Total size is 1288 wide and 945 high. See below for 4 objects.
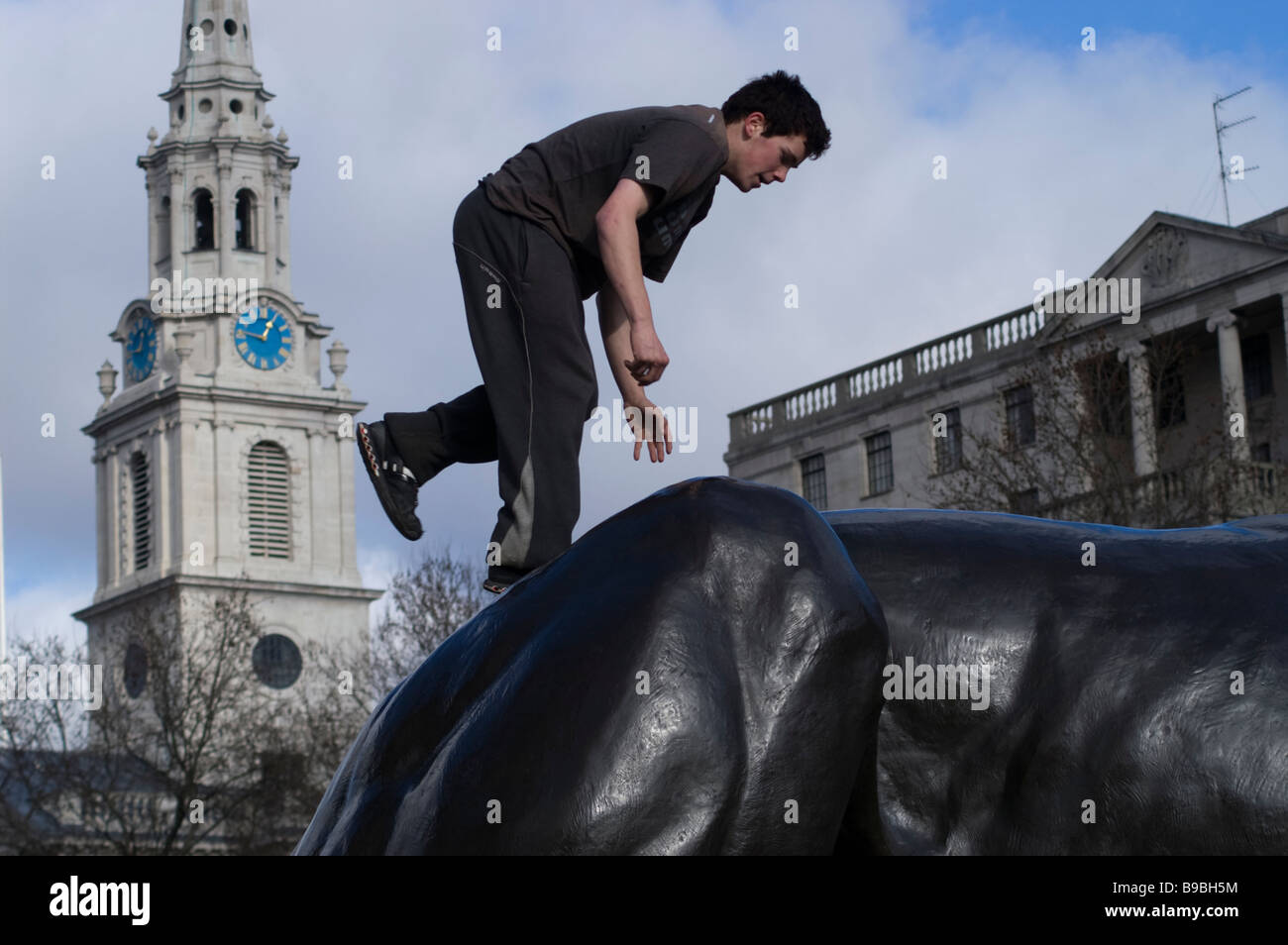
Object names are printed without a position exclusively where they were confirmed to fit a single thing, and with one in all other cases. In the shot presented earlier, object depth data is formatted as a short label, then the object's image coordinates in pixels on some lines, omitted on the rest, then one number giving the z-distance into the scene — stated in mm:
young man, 5016
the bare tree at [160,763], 52812
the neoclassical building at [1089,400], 36031
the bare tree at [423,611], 52219
